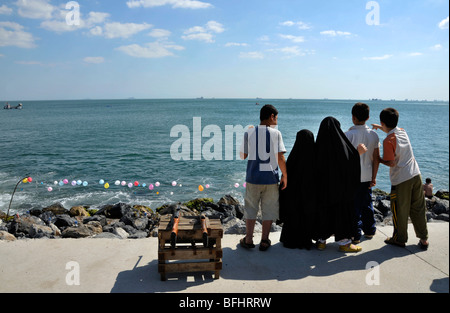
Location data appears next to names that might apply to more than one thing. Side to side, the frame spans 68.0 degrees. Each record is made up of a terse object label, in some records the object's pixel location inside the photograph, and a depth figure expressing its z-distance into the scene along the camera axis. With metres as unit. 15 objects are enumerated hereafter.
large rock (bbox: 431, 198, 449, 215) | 10.05
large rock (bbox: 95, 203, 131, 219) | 11.20
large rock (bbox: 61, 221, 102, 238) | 6.09
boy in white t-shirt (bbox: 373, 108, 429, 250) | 4.83
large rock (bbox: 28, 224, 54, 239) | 6.31
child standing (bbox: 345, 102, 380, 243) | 4.97
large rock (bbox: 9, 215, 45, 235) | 6.93
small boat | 106.57
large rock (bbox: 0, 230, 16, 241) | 5.89
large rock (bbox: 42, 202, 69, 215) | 11.96
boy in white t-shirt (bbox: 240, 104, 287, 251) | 4.75
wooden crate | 4.19
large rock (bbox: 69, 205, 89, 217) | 11.77
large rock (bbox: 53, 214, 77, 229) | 9.19
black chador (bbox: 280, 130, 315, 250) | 4.86
